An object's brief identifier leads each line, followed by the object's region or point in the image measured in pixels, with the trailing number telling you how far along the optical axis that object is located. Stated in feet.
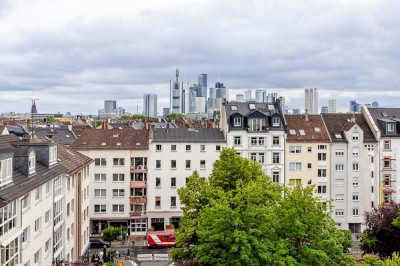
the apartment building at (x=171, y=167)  262.67
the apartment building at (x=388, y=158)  265.13
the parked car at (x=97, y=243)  237.04
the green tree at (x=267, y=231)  125.70
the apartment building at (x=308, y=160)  263.90
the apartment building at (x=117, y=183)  261.03
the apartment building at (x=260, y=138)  262.88
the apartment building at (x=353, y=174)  263.90
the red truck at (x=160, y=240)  239.71
